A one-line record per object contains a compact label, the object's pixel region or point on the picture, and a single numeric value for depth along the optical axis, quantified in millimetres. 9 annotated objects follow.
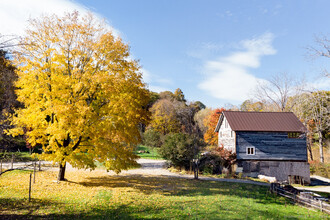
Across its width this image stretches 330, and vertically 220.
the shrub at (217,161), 26078
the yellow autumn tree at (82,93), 13648
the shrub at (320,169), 28267
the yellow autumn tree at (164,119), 49750
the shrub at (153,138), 42500
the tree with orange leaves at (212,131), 41844
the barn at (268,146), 26875
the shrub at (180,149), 25344
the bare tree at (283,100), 40938
